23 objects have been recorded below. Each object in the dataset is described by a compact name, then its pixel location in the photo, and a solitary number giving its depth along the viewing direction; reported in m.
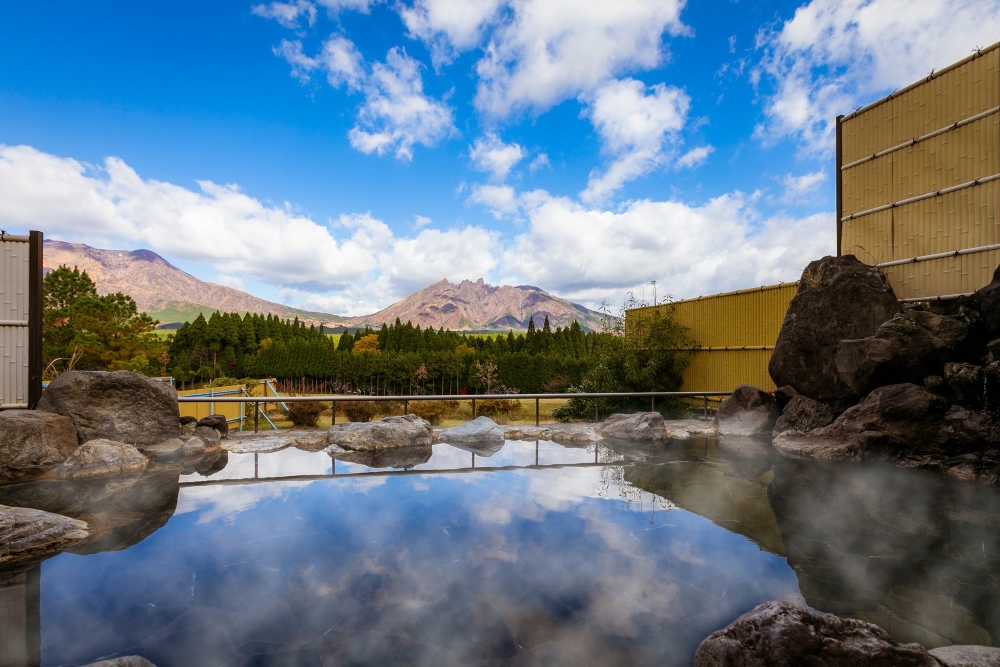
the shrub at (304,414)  10.50
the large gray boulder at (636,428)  8.83
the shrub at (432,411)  12.30
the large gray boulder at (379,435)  7.84
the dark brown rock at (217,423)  8.06
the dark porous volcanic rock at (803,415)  8.30
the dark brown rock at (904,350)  7.26
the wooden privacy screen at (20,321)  7.36
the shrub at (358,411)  10.87
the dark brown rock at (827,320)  8.37
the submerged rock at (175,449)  6.90
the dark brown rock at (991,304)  6.82
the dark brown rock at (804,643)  2.12
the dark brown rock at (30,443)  5.79
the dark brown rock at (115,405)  6.72
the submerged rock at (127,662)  2.38
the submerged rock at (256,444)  7.54
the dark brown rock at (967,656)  2.27
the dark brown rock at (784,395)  9.19
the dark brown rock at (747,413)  9.09
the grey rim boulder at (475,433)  8.47
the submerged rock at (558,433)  8.75
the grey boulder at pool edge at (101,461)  5.94
